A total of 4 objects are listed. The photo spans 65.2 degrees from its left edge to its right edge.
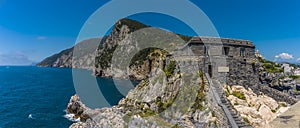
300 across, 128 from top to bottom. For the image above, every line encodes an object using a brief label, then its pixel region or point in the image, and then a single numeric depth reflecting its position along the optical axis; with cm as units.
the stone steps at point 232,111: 1850
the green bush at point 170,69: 2656
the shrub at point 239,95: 2184
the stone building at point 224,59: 2300
